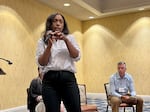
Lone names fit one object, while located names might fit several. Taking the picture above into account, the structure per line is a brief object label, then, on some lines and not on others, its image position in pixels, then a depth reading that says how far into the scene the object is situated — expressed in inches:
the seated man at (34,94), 131.0
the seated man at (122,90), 157.4
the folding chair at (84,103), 146.5
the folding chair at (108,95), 160.7
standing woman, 56.1
